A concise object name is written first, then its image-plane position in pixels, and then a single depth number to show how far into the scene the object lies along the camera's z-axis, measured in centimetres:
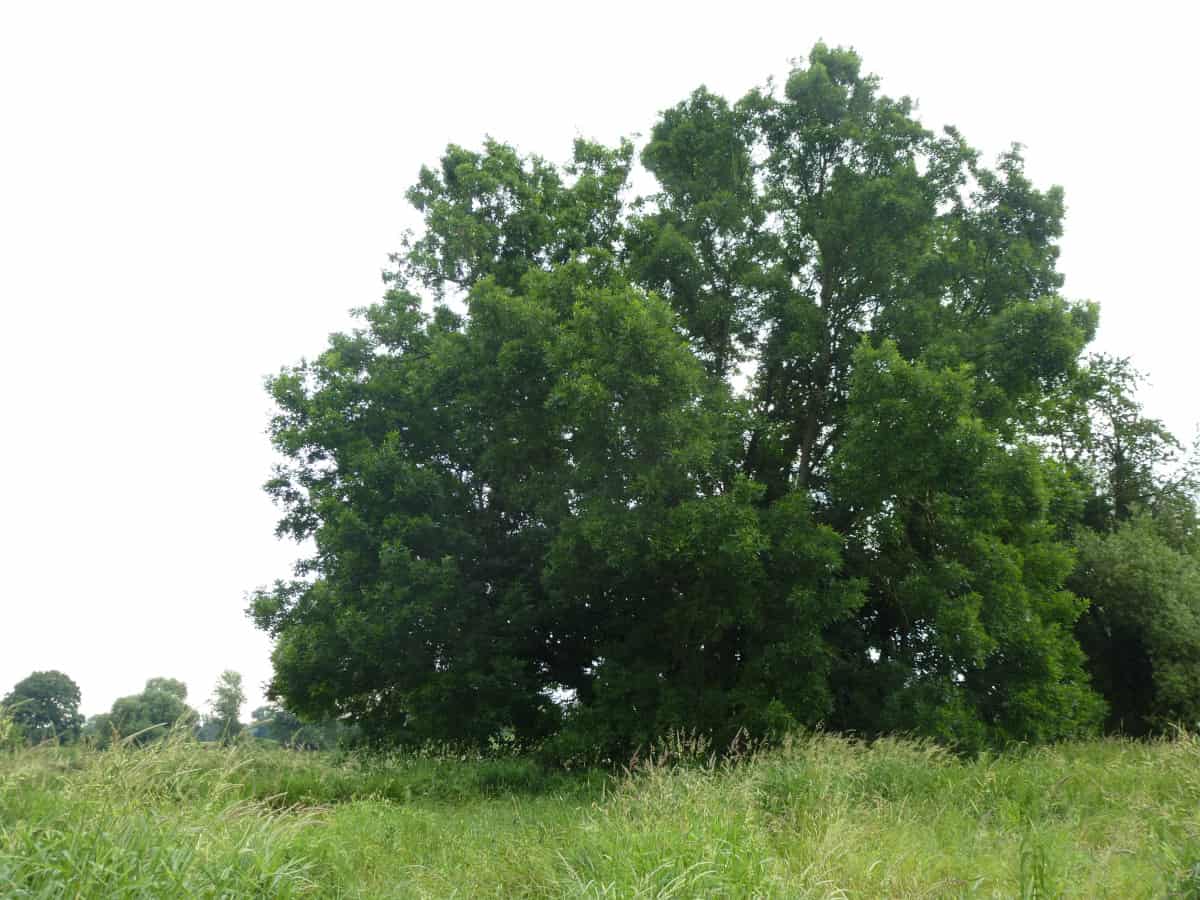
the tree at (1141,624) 1994
